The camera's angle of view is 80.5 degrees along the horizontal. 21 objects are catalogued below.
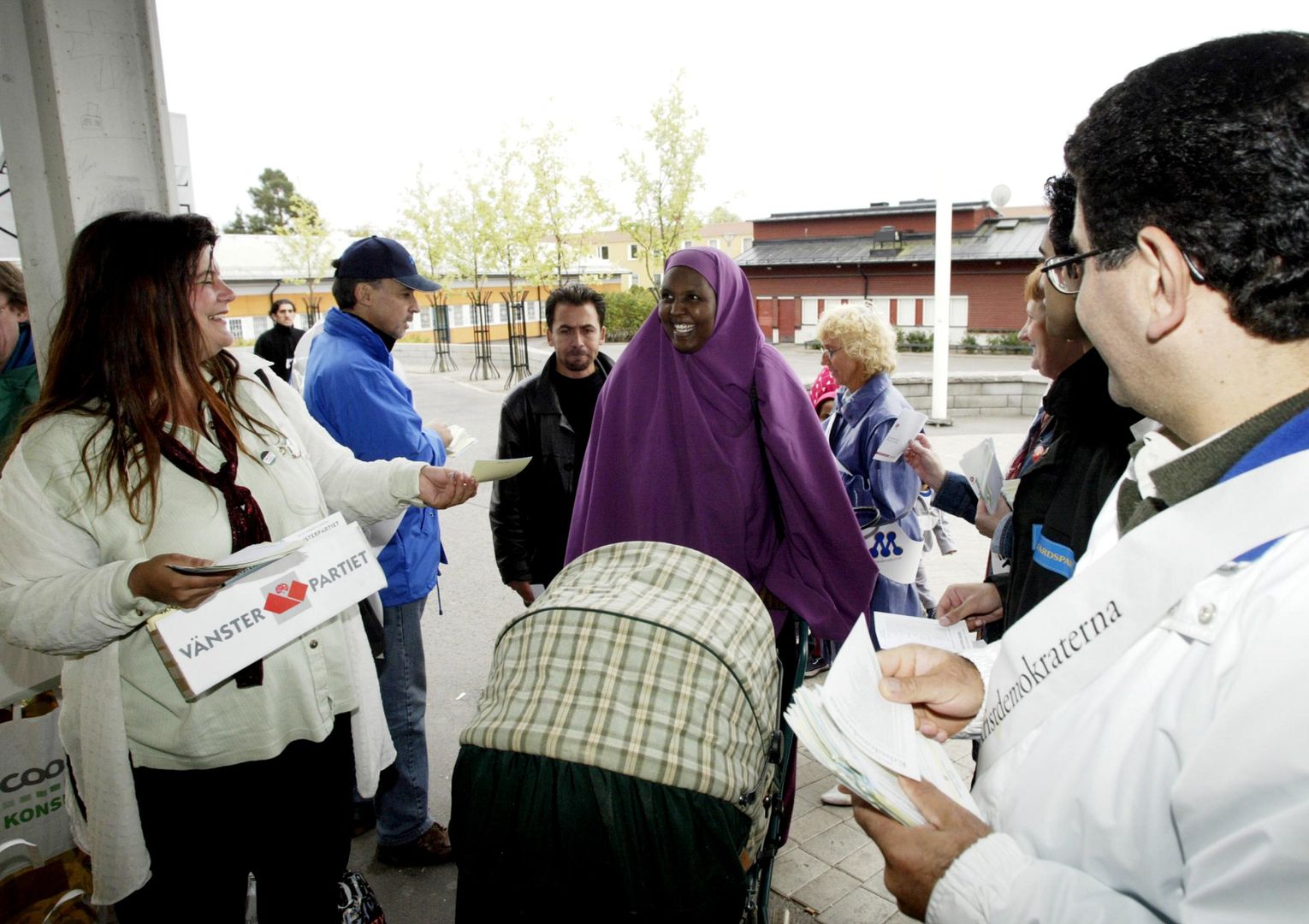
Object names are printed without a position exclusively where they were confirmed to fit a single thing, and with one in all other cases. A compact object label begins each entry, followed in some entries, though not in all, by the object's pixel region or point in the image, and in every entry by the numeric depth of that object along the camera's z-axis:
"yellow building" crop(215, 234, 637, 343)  27.80
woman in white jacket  1.73
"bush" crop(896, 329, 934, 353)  25.86
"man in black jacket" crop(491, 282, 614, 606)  3.56
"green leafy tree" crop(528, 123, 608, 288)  20.20
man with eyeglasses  0.80
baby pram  1.53
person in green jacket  2.83
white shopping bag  2.35
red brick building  26.62
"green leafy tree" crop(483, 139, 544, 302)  20.98
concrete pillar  2.35
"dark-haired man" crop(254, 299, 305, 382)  9.30
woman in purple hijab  2.87
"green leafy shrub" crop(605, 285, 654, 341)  28.77
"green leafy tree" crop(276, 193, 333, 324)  27.09
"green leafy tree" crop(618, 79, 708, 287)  18.16
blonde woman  3.73
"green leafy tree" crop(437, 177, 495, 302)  21.73
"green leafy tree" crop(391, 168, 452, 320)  23.73
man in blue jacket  2.99
